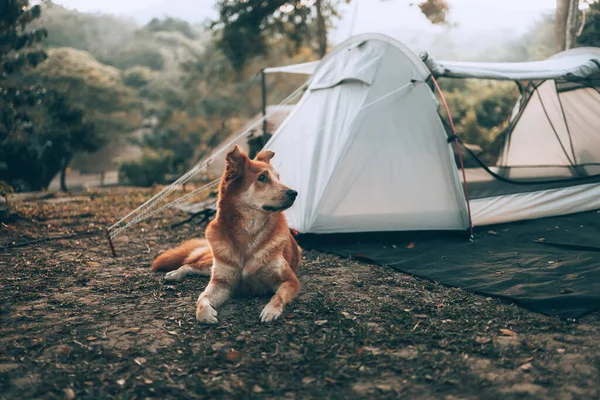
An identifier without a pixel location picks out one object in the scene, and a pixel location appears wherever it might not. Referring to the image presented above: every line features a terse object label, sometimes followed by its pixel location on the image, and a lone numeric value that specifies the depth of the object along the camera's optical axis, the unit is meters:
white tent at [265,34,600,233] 5.48
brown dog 3.68
